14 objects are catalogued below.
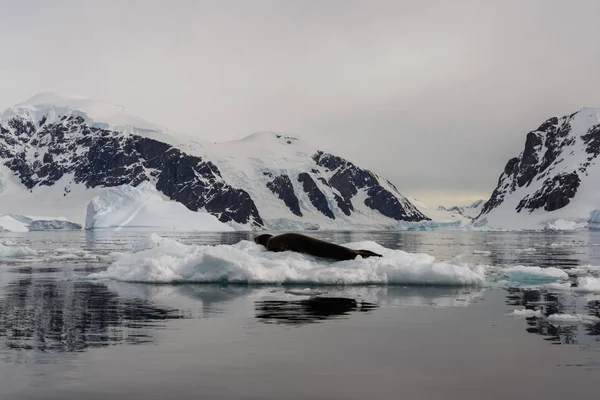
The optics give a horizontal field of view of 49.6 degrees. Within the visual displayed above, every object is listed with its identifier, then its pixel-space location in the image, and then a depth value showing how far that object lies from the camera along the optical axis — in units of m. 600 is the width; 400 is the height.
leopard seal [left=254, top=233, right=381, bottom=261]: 28.81
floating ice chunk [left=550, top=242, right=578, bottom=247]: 70.93
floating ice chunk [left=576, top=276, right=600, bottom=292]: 22.95
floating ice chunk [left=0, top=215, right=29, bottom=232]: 144.86
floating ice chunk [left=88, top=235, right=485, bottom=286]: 25.33
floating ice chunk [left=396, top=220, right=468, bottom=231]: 186.44
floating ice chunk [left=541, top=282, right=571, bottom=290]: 23.95
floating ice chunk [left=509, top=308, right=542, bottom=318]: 17.53
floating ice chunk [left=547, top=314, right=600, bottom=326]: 16.20
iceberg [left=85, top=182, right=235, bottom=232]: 136.25
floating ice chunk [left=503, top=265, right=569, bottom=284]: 27.36
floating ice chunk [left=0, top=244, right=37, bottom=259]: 44.34
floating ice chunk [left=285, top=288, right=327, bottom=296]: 22.38
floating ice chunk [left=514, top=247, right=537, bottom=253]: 56.66
